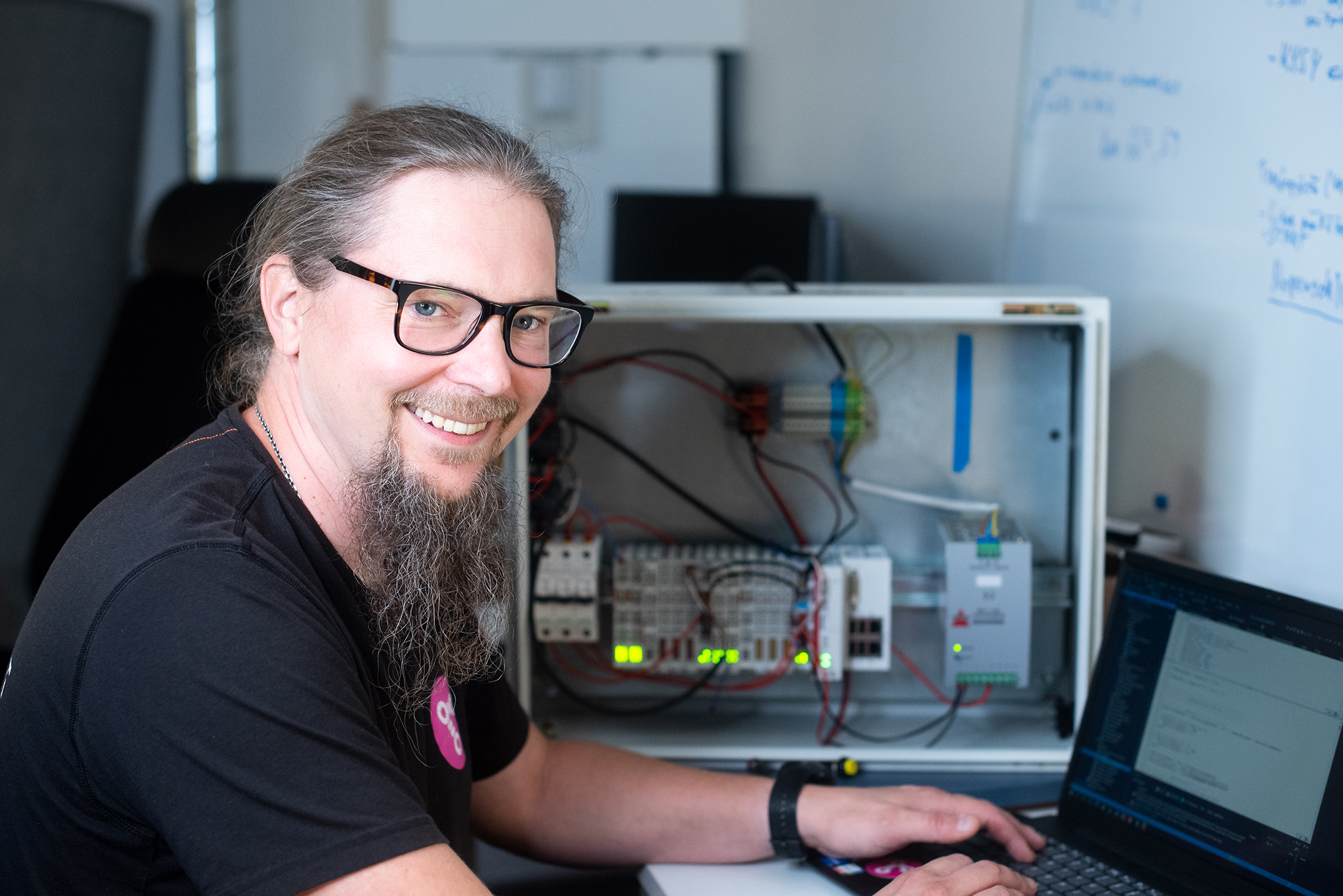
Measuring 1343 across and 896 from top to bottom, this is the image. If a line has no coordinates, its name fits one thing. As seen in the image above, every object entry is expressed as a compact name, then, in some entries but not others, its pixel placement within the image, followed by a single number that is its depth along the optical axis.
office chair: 1.85
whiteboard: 1.14
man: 0.74
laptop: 0.93
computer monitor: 2.41
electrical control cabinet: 1.37
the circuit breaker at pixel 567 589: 1.38
